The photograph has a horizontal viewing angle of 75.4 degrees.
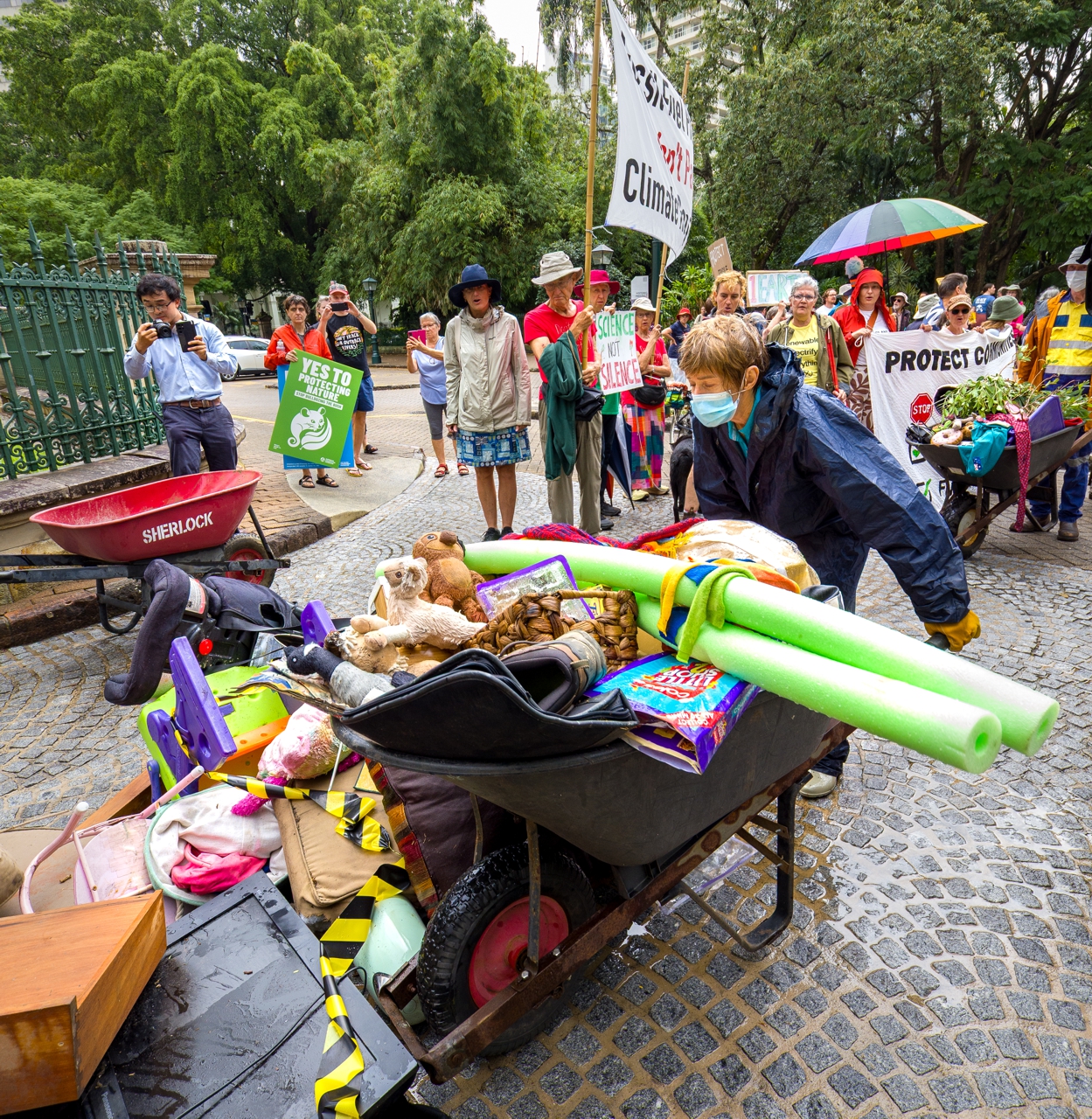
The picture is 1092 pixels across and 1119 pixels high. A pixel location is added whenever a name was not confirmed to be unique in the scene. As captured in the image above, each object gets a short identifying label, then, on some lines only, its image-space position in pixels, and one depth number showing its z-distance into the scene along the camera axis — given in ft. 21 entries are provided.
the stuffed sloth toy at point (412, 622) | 6.22
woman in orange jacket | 24.77
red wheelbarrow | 12.87
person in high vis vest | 18.66
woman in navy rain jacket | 6.88
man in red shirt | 17.69
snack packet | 4.46
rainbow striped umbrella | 25.58
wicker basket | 5.63
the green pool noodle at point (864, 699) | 3.84
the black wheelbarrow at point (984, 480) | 16.58
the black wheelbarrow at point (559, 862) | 4.81
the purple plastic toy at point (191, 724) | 7.12
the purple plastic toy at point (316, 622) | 7.29
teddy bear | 6.75
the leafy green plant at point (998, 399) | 16.87
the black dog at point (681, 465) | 18.11
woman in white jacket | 17.76
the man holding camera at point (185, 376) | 16.60
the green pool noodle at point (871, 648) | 4.14
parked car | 74.59
